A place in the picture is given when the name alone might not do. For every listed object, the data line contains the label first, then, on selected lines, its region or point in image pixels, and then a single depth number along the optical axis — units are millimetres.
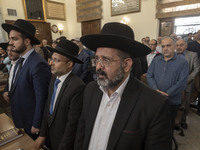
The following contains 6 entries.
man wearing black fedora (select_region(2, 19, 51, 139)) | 1658
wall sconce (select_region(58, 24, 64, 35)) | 10383
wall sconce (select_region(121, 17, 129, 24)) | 7508
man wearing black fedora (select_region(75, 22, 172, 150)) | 919
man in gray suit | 2857
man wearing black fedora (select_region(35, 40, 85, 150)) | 1348
